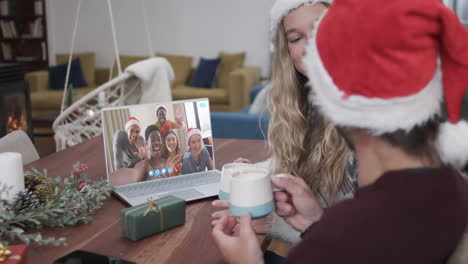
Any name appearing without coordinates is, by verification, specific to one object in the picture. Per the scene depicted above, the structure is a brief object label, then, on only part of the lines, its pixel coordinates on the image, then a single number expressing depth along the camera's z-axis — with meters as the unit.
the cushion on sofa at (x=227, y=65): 6.08
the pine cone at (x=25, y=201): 1.06
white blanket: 2.81
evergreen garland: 0.99
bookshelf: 7.02
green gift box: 1.02
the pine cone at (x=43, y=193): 1.14
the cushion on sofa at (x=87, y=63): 6.84
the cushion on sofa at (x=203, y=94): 5.73
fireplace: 3.26
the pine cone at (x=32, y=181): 1.15
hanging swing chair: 2.82
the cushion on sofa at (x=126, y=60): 6.59
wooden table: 0.95
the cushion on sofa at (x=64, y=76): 6.42
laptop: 1.31
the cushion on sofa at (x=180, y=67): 6.30
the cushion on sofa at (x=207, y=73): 6.07
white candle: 1.06
